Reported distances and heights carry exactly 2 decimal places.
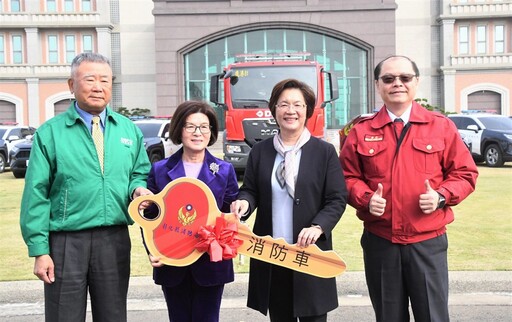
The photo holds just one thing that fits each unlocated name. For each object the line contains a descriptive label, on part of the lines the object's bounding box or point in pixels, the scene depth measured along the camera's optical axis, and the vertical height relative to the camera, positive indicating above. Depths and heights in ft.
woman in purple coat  10.48 -1.04
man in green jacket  9.71 -1.07
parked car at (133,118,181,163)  50.31 +0.19
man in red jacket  9.84 -0.97
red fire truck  40.83 +3.46
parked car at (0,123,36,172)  57.52 +0.85
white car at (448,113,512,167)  50.60 -0.10
